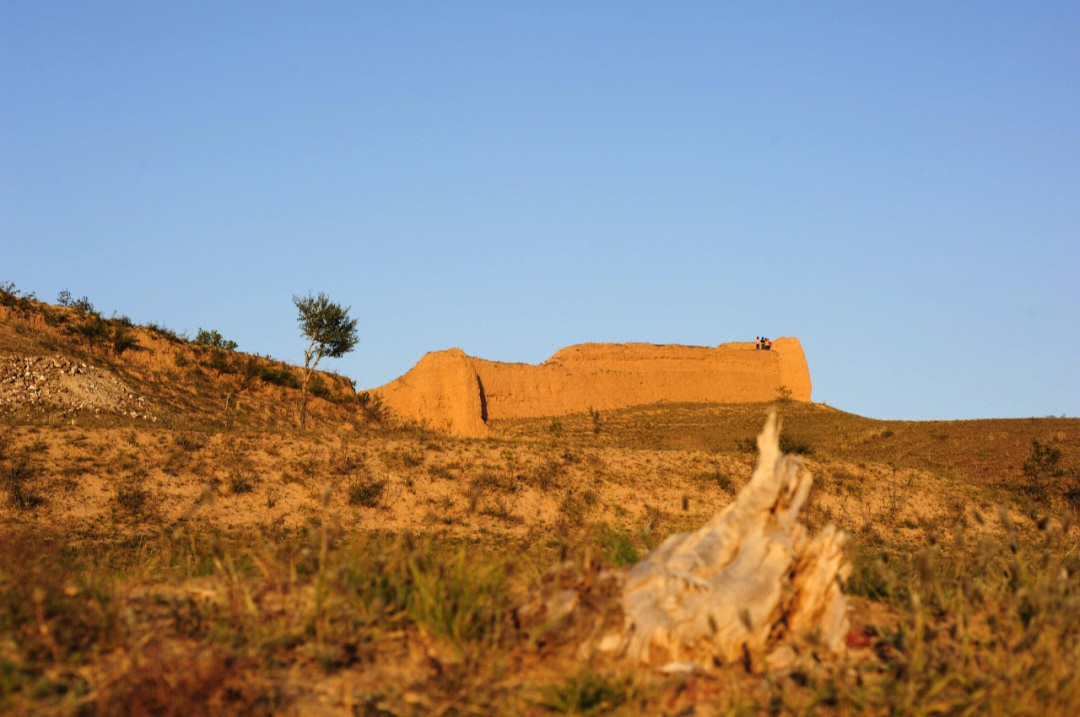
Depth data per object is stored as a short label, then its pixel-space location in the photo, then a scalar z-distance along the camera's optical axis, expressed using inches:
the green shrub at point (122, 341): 1640.0
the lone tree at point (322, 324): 1780.3
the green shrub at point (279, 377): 1849.2
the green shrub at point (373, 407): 1993.1
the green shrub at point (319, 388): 1911.9
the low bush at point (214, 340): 1980.8
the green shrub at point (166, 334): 1779.0
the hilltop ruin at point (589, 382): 2169.0
